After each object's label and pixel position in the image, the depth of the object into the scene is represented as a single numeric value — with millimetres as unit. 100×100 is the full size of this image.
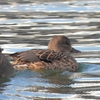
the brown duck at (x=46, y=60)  13383
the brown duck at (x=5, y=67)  11789
